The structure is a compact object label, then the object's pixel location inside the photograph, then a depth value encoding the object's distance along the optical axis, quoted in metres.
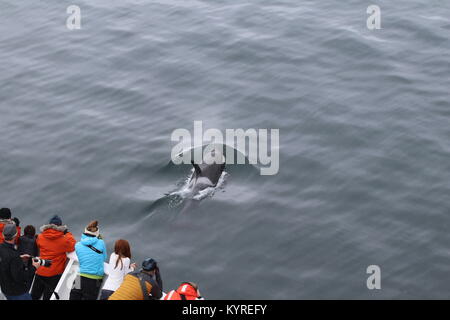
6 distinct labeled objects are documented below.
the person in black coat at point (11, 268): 17.33
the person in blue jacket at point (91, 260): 18.42
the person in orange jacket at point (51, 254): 18.80
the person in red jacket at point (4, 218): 18.50
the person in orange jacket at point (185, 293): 16.30
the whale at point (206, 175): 28.38
